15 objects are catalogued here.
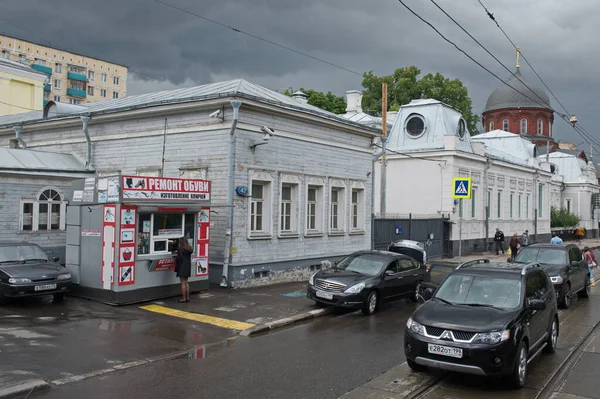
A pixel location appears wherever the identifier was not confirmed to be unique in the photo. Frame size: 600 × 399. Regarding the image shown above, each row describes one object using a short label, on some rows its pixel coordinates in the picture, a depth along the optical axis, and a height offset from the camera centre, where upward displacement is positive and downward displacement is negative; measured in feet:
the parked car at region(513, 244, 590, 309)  50.01 -4.60
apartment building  217.15 +59.79
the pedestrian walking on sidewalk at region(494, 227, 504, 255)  104.12 -3.96
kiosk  43.04 -1.91
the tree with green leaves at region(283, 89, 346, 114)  168.84 +34.72
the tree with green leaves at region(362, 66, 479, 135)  173.99 +39.82
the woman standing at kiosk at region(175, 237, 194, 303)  44.06 -4.22
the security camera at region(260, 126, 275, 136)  54.34 +8.10
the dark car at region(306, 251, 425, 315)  43.73 -5.49
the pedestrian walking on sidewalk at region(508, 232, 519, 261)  90.85 -4.44
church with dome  209.97 +39.12
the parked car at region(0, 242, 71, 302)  40.37 -4.85
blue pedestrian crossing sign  74.95 +3.83
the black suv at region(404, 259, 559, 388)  24.27 -4.98
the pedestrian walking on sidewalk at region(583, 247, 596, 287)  63.93 -4.33
